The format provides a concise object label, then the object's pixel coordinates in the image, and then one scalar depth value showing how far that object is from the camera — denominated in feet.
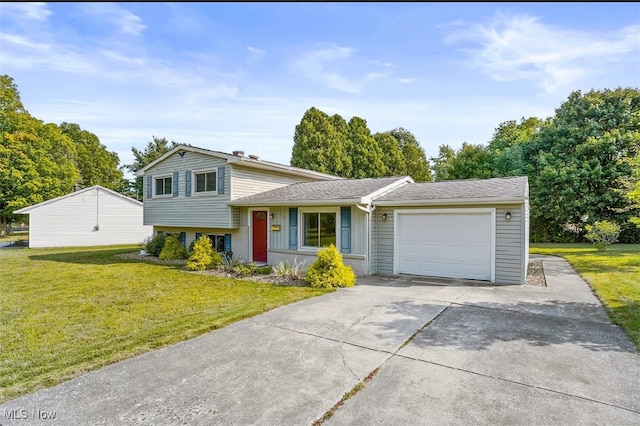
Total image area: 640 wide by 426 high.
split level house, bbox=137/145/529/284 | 29.45
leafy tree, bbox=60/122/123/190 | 135.03
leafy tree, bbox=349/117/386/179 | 104.47
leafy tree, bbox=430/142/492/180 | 84.02
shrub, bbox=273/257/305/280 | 31.89
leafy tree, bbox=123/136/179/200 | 135.44
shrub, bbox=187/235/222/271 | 37.70
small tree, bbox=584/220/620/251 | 49.55
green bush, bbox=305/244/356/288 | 28.40
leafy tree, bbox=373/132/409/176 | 111.34
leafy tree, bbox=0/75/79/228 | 89.30
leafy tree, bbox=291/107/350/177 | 96.63
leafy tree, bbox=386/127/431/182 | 116.98
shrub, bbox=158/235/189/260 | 46.11
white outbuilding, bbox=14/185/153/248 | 69.00
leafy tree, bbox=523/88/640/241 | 59.67
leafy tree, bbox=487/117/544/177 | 72.69
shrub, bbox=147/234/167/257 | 49.70
